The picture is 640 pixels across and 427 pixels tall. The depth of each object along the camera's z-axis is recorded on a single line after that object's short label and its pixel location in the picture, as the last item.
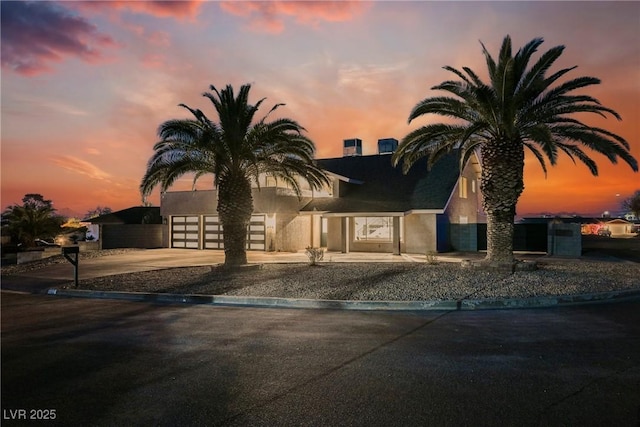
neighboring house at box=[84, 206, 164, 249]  33.25
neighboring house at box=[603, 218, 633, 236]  68.07
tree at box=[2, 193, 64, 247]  32.00
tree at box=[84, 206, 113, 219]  101.06
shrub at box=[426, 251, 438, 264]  17.83
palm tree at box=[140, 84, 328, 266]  16.73
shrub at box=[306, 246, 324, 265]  17.58
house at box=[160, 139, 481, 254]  24.45
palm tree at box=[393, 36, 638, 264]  14.77
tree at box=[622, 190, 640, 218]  84.92
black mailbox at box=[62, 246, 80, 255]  13.32
